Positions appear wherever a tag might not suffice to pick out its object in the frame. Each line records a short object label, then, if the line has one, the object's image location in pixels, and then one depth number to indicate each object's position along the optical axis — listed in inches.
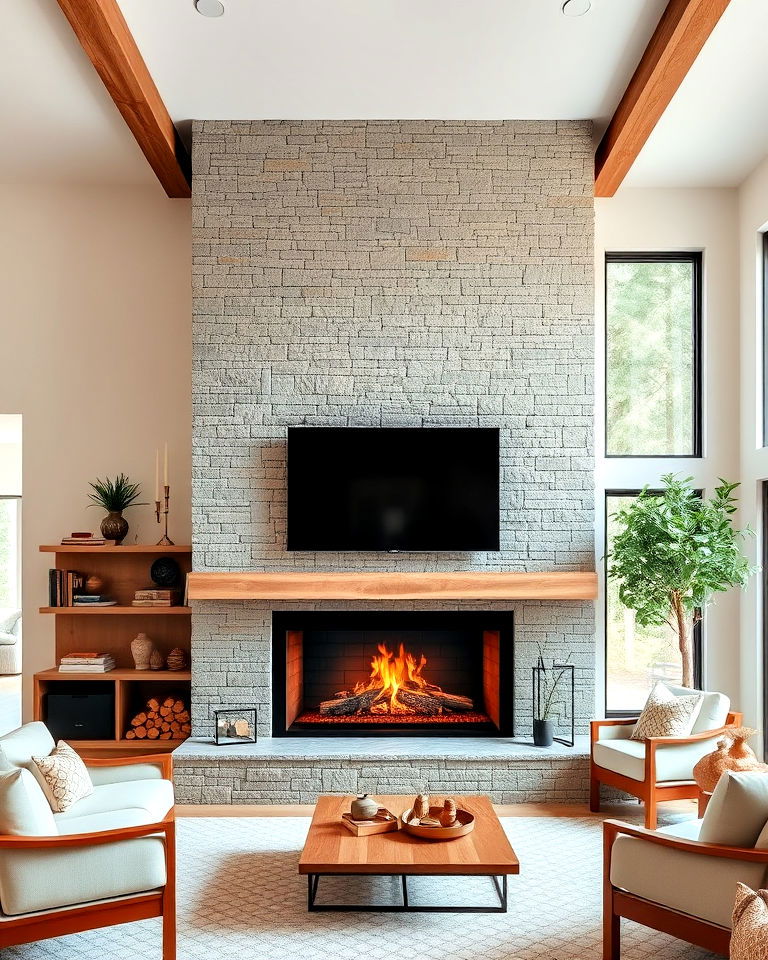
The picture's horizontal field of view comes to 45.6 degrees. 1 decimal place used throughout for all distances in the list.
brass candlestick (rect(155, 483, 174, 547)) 234.7
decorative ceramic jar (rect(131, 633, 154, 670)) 232.2
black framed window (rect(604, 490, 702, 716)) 242.5
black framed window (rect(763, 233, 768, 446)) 234.4
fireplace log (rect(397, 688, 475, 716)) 226.1
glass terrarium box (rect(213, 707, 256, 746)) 212.4
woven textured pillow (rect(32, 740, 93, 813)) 144.6
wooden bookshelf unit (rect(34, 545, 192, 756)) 239.6
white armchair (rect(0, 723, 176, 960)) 121.4
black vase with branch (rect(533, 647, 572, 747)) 217.0
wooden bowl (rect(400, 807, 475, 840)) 145.4
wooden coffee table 135.7
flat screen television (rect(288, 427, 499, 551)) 214.1
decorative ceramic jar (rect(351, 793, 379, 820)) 152.1
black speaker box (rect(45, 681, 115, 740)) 227.1
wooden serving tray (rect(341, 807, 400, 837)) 148.6
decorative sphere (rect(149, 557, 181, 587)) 233.5
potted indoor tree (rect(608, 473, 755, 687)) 208.7
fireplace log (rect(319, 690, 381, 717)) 226.2
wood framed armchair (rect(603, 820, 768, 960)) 117.0
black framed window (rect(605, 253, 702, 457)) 247.0
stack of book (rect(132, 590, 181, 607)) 232.5
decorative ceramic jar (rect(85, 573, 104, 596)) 237.9
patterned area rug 132.3
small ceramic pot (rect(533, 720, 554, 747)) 209.9
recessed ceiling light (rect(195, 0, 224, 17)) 166.1
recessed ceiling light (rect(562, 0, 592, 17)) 166.1
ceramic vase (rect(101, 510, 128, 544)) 234.5
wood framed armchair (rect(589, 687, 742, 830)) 180.9
